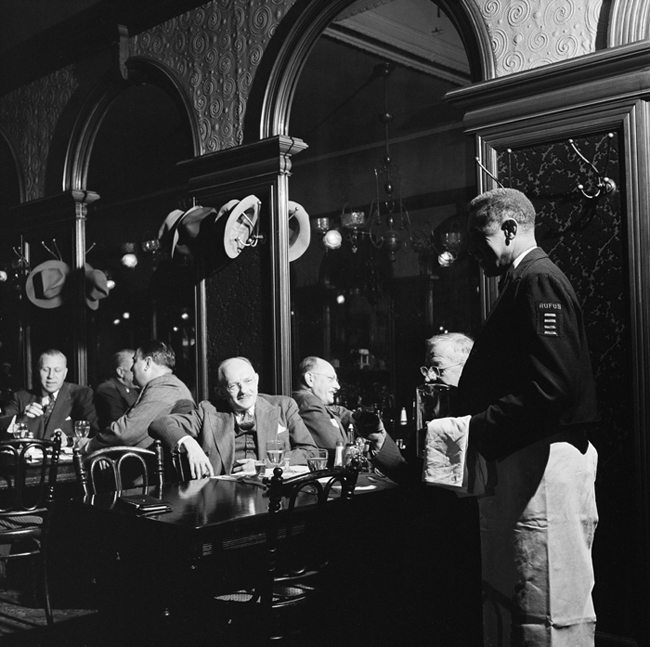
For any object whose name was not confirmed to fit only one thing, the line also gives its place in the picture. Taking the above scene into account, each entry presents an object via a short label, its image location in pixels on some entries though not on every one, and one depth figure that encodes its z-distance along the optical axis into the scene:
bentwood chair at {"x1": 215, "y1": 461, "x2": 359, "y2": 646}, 2.88
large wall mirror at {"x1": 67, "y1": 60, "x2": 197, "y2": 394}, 7.78
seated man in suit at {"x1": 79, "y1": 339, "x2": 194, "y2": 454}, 4.95
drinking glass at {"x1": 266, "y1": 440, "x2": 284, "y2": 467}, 3.94
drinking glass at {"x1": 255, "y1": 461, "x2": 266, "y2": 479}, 4.01
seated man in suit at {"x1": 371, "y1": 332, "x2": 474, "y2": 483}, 3.83
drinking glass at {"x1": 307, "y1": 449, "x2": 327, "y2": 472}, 3.82
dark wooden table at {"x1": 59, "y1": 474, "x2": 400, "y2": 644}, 2.93
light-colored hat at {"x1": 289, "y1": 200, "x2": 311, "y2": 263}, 5.86
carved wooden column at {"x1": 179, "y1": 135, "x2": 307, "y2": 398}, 5.57
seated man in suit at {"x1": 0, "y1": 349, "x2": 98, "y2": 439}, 6.40
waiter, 2.49
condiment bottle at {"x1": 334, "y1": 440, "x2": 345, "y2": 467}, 4.15
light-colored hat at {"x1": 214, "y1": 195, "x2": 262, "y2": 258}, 5.52
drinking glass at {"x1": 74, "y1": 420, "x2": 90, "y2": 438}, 5.39
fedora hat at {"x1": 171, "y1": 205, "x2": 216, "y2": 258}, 5.77
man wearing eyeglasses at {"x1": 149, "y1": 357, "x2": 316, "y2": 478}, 4.25
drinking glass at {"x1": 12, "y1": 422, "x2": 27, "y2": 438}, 5.71
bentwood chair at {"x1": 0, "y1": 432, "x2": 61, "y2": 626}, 4.26
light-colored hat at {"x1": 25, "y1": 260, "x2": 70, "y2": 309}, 7.34
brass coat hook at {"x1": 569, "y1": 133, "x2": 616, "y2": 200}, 3.72
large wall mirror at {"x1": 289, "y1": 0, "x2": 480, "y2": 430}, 9.18
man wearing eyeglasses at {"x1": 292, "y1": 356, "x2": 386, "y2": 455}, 5.02
